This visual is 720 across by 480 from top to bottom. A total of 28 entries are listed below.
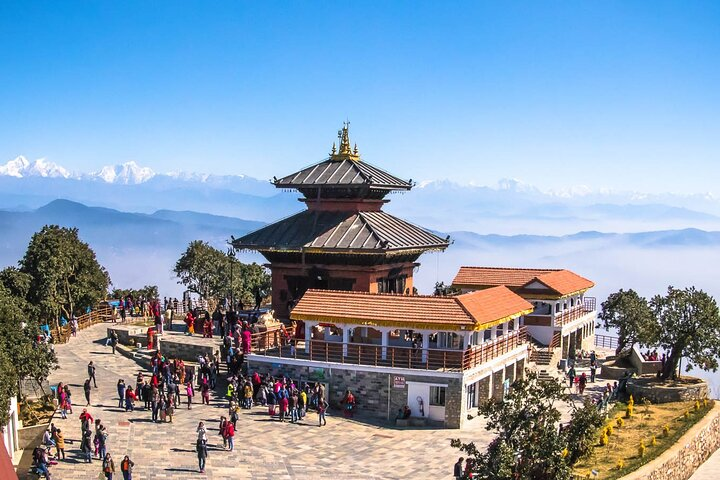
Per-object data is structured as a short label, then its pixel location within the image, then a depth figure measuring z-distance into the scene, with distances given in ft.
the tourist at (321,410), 99.60
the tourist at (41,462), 79.97
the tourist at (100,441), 85.30
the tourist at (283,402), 100.07
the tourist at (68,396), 97.81
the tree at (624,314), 147.43
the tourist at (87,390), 100.53
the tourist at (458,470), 80.02
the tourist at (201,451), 82.58
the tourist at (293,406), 100.63
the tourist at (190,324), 131.03
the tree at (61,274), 140.15
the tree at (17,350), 85.87
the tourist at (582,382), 119.34
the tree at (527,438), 69.21
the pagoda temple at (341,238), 132.57
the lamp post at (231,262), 153.33
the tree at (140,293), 182.05
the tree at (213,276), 185.88
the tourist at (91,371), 105.91
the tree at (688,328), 121.60
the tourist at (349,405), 104.12
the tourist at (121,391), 100.78
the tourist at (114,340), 125.70
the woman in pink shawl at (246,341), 112.98
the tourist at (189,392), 102.34
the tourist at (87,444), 85.46
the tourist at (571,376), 124.30
